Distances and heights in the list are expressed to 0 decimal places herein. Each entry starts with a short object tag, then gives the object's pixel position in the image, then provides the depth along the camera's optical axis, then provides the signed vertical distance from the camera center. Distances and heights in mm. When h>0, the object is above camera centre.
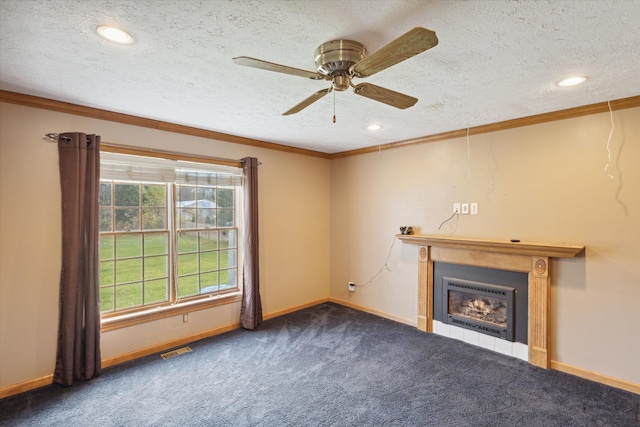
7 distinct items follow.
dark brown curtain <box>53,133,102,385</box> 2715 -401
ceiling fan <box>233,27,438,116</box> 1305 +735
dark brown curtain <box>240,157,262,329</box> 3939 -465
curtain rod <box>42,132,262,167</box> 2703 +665
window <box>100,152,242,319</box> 3148 -189
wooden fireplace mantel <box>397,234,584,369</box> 2988 -475
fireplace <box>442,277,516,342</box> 3264 -1017
